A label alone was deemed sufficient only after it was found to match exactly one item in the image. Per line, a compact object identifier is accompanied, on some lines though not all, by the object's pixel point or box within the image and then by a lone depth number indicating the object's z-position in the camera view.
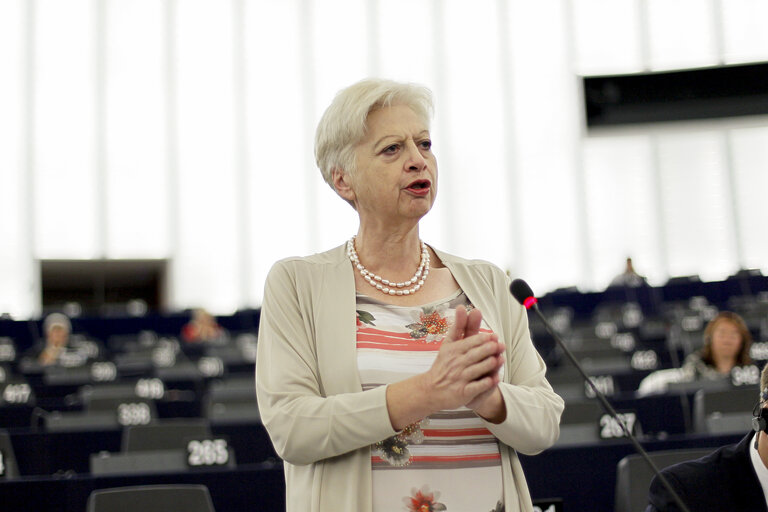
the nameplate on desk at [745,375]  5.94
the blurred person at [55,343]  10.16
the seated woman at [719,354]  6.20
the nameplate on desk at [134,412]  6.03
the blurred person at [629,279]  14.25
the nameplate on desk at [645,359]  8.28
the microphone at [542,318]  1.47
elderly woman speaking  1.61
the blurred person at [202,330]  12.30
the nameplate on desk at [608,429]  4.42
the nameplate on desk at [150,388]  7.30
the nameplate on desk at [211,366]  9.03
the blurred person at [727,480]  2.12
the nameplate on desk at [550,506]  2.82
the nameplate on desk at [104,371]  8.55
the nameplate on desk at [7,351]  11.25
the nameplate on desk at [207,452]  4.29
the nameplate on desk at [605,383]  6.32
